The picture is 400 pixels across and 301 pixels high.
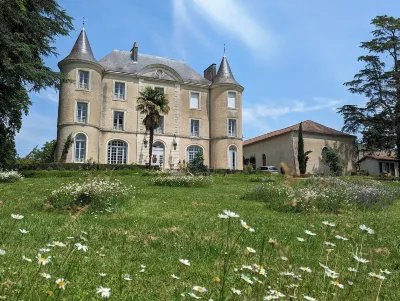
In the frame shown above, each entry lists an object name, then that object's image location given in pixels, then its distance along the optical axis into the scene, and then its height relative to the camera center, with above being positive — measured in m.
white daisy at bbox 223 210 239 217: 1.86 -0.20
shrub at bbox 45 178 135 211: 7.87 -0.48
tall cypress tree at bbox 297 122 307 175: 35.47 +2.21
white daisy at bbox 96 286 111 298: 1.74 -0.60
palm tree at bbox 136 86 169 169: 28.88 +6.07
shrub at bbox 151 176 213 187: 16.07 -0.19
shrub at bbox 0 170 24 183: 17.44 +0.01
